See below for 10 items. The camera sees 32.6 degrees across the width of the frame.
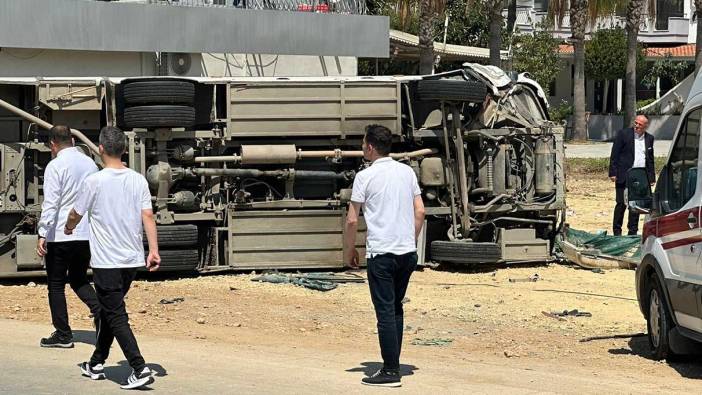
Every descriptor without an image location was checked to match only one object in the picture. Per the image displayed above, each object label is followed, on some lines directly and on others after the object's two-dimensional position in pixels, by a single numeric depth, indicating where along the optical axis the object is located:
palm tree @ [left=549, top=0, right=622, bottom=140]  40.84
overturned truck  14.24
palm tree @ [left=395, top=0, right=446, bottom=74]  30.84
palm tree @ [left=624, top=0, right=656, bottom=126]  40.59
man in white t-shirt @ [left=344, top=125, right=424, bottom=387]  8.33
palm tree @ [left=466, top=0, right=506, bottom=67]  33.38
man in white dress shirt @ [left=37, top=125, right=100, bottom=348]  9.45
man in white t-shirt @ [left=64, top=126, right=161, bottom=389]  8.23
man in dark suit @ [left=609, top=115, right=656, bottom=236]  16.86
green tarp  15.97
